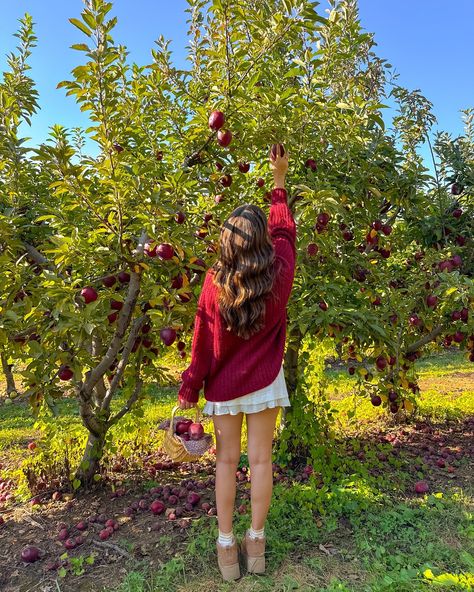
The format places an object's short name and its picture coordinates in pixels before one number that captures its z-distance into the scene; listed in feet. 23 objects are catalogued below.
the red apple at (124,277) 8.04
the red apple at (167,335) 7.33
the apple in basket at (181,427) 7.29
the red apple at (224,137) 7.54
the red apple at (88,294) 7.03
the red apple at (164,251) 6.77
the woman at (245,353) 6.32
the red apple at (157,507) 9.23
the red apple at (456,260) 10.07
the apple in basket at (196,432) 7.03
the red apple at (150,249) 7.08
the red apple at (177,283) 7.74
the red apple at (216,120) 7.30
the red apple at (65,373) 7.74
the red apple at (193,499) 9.42
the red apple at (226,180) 9.25
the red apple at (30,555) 7.82
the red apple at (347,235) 10.41
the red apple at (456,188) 11.25
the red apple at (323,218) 8.21
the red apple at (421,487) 10.08
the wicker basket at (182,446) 6.91
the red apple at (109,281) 7.79
